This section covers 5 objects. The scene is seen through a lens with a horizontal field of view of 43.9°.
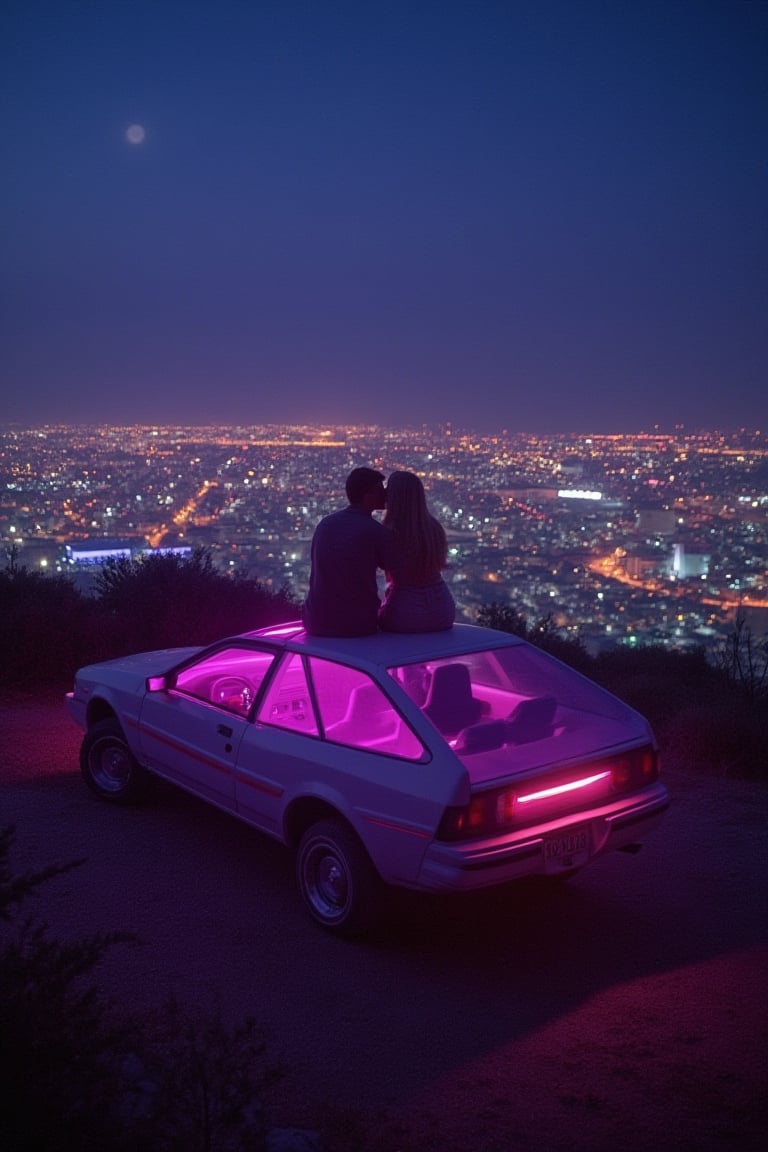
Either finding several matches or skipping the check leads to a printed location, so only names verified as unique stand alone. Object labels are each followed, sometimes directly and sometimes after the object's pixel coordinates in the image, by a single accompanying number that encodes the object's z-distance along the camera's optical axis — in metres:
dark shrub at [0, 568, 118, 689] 11.32
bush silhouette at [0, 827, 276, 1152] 2.54
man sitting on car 5.56
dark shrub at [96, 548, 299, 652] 11.83
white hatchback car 4.34
